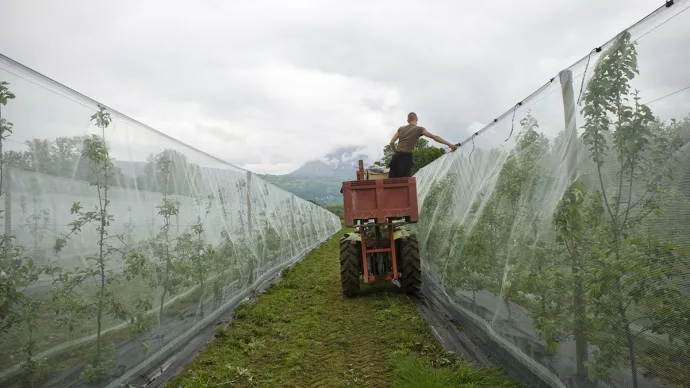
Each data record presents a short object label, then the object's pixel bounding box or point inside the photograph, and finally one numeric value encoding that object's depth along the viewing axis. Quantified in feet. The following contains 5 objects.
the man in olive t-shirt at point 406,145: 21.44
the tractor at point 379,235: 20.71
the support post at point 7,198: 7.59
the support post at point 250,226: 24.97
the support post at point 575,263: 7.91
